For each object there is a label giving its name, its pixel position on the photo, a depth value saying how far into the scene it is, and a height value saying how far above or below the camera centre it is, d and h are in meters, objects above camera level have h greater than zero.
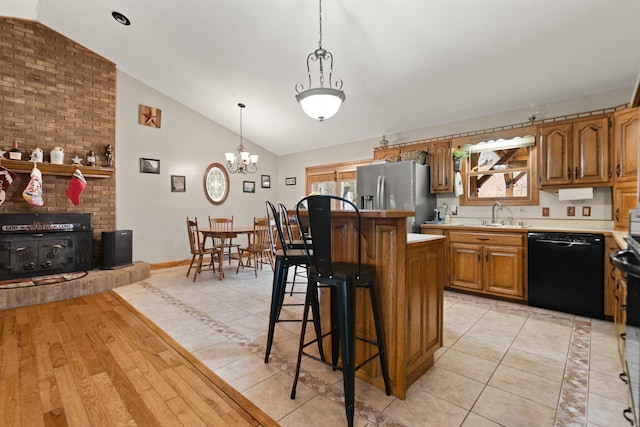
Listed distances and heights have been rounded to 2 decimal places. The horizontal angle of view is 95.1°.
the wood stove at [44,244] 3.74 -0.42
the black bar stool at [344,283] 1.50 -0.39
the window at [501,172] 3.82 +0.58
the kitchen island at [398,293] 1.71 -0.50
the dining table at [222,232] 4.67 -0.30
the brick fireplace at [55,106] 4.11 +1.63
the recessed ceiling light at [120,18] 3.84 +2.60
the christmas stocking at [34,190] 3.82 +0.30
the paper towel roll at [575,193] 3.30 +0.24
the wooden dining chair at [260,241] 4.89 -0.47
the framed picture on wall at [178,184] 5.66 +0.58
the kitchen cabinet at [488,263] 3.40 -0.60
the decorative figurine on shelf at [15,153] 3.89 +0.80
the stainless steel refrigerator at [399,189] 4.12 +0.36
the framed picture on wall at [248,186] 6.84 +0.64
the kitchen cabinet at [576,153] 3.14 +0.69
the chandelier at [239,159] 4.74 +0.96
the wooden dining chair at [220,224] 5.70 -0.21
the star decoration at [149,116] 5.26 +1.78
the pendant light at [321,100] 2.24 +0.89
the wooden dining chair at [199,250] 4.65 -0.61
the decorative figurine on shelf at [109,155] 4.74 +0.95
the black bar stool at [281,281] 2.06 -0.51
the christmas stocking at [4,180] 3.74 +0.43
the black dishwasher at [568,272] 2.94 -0.62
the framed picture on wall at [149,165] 5.26 +0.87
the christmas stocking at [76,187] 4.19 +0.38
